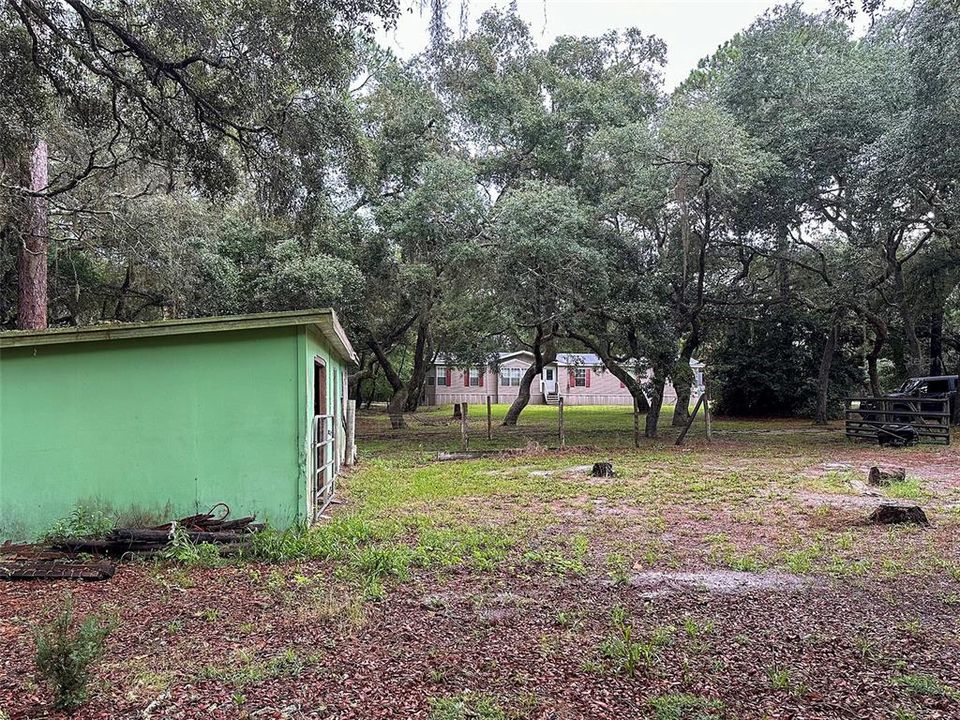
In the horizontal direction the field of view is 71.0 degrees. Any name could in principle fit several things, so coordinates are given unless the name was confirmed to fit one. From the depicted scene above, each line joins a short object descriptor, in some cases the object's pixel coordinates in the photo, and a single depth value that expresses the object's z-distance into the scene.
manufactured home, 37.25
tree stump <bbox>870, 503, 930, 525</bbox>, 6.24
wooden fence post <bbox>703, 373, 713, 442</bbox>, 14.07
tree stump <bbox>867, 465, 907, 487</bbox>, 8.77
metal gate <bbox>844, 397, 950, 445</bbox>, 13.28
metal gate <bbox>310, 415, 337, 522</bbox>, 6.45
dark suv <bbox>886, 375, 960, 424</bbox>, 17.23
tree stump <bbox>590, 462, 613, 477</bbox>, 9.88
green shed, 5.71
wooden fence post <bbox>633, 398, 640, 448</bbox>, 13.84
